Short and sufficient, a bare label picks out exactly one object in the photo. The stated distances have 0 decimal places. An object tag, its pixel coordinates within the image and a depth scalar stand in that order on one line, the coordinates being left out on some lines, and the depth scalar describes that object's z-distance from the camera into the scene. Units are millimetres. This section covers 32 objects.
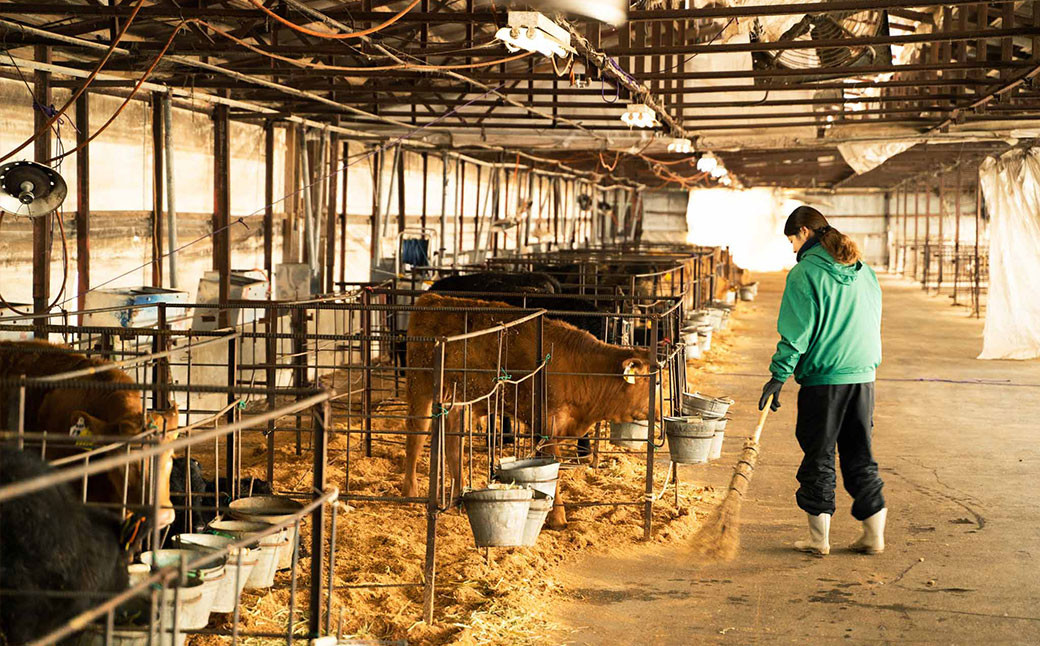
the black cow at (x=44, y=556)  3672
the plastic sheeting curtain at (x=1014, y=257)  16312
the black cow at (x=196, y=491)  6008
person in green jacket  6730
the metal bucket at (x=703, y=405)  8500
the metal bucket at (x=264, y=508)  5121
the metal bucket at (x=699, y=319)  15008
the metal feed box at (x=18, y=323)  8539
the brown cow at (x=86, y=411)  5121
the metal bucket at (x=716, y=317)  17820
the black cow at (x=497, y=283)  11398
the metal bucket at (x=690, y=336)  13091
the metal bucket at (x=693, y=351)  14367
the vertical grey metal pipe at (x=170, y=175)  9891
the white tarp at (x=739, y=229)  32906
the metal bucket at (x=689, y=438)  7504
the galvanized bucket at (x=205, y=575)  4105
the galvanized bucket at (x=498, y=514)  5543
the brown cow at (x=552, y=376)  7965
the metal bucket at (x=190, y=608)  3859
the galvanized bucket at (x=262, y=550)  4875
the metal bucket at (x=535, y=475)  6074
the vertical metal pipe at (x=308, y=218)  13211
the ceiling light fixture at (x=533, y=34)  5992
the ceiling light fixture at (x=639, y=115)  9539
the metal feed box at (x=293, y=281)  13195
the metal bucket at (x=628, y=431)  8567
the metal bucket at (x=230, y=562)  4418
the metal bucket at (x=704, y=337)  15383
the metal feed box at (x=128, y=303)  8727
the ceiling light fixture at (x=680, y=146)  13531
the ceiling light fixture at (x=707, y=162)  15086
